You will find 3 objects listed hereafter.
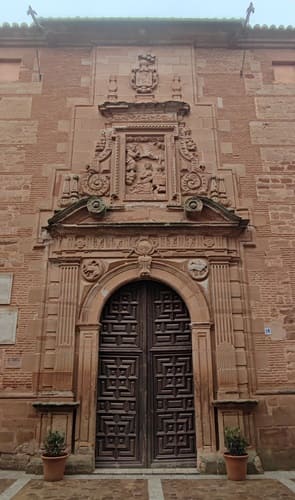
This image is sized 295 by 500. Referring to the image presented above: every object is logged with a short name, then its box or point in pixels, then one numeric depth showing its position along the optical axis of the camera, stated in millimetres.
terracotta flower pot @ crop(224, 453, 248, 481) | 6124
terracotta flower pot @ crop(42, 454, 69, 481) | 6117
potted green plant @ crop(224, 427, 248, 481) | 6137
